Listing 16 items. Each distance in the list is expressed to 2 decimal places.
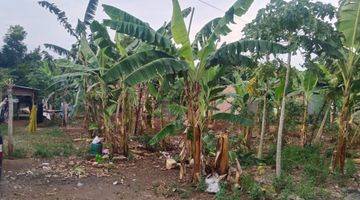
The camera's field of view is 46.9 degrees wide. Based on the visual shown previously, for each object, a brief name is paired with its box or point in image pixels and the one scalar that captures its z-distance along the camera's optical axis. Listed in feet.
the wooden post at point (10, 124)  30.04
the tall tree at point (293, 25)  22.91
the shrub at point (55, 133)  46.06
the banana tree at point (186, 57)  23.63
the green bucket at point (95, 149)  30.96
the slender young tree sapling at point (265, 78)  27.78
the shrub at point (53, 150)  31.71
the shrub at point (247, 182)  23.21
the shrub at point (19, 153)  30.86
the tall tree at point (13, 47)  92.53
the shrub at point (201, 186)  23.59
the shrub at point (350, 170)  27.09
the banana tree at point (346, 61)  25.05
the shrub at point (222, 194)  21.20
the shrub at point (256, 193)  21.79
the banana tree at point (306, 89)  33.78
